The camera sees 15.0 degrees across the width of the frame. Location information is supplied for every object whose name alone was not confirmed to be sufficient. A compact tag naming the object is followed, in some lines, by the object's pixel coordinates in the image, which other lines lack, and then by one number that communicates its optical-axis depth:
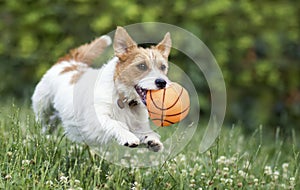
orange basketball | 6.05
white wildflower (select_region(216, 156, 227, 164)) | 6.87
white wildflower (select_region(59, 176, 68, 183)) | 5.55
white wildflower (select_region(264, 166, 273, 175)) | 6.83
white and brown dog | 6.34
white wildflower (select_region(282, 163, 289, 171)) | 7.25
